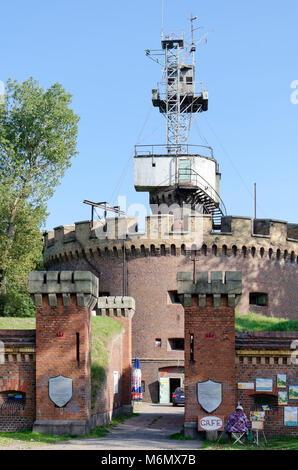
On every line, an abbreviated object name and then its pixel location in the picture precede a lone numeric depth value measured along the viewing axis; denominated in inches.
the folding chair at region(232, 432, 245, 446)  752.6
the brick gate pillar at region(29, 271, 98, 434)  811.4
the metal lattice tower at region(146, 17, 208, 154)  1957.4
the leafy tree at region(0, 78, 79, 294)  1573.6
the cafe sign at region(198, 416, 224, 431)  782.5
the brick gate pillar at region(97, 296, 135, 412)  1214.3
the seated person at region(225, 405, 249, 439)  749.9
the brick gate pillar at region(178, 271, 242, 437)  794.8
